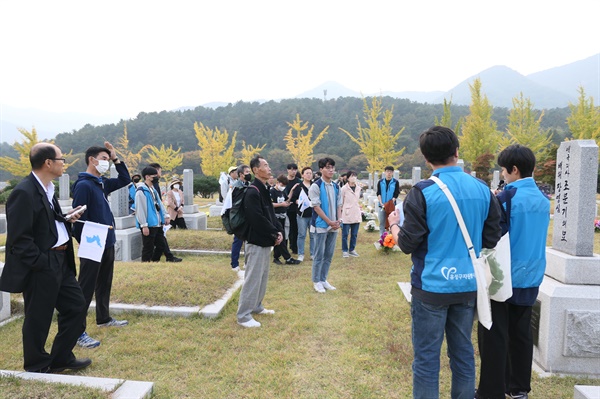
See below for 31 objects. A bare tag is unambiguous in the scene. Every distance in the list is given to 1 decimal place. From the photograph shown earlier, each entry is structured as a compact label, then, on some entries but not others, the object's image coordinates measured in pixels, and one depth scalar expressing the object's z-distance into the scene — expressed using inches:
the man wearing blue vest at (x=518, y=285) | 107.3
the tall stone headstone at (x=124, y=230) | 284.8
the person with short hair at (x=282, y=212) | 301.0
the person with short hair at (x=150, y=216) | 252.7
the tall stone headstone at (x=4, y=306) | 169.5
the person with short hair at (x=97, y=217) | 146.6
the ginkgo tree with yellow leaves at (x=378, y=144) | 1088.2
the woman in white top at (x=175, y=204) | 367.2
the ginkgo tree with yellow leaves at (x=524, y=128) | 1176.2
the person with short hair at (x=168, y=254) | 274.1
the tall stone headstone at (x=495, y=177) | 773.3
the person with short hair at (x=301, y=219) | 297.1
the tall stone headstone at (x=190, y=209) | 413.7
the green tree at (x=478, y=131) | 1235.2
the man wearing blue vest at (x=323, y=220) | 216.7
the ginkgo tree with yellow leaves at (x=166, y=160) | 1362.0
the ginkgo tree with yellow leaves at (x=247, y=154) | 1240.0
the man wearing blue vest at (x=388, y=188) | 391.2
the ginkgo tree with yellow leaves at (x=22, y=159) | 1023.0
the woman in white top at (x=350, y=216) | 323.6
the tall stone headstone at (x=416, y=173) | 394.3
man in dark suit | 110.2
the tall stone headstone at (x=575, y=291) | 122.7
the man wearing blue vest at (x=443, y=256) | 82.4
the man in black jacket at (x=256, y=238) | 162.7
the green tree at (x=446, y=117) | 1323.8
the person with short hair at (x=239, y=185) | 170.2
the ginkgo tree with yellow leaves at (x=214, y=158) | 1194.6
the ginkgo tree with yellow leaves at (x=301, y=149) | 1229.7
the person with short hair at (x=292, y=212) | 338.2
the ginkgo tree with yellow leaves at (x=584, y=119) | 978.1
